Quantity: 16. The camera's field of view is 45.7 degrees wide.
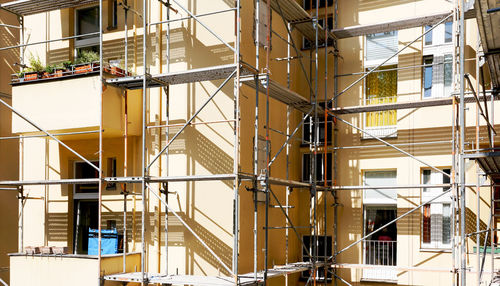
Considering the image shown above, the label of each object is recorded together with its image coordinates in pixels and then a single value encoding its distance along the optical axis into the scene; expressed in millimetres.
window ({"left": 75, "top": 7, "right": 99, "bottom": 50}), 11484
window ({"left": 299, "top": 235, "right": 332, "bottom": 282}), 12008
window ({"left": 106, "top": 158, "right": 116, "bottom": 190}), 10984
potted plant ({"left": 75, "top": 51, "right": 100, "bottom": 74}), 10023
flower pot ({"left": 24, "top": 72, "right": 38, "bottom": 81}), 10469
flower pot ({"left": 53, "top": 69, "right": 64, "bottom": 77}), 10203
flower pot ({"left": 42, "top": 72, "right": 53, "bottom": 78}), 10303
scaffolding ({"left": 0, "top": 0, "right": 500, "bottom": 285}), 8750
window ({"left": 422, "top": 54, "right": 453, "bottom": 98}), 11391
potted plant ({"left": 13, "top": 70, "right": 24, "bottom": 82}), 10562
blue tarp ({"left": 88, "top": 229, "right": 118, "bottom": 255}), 10750
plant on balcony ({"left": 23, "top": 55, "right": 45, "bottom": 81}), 10453
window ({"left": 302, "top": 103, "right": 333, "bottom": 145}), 12375
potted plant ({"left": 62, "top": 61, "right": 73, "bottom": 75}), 10219
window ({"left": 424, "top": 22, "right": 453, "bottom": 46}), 11500
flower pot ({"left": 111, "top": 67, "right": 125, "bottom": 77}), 10078
